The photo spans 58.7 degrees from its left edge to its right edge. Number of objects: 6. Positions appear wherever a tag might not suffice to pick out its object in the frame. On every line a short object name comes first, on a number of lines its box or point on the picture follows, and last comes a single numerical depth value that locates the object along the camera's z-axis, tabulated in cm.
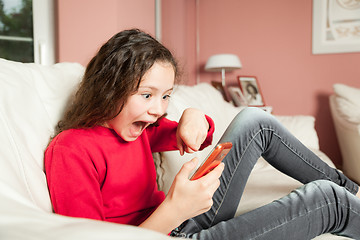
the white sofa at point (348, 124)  254
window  211
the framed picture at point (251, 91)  333
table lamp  327
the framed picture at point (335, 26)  322
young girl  67
